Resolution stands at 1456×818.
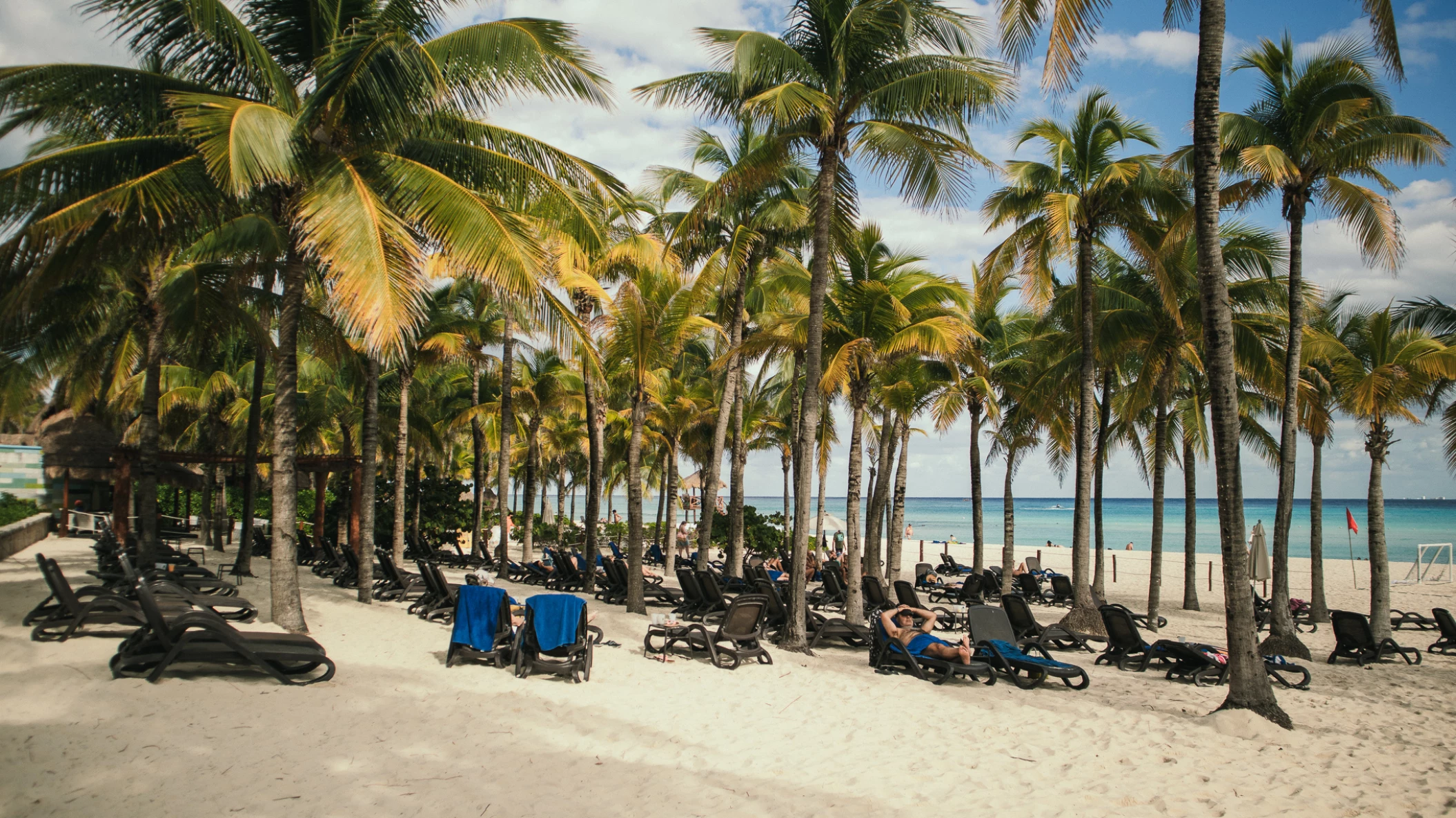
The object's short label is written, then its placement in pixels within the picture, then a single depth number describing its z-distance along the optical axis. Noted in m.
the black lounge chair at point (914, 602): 14.18
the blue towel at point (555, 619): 8.51
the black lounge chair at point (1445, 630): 12.98
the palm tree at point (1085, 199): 13.95
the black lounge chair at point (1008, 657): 9.42
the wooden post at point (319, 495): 21.14
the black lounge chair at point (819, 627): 11.64
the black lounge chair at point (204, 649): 6.52
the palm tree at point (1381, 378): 14.12
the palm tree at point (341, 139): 7.86
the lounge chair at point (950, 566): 26.64
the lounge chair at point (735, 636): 10.02
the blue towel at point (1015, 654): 9.45
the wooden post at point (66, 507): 21.97
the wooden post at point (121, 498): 15.36
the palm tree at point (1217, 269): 7.86
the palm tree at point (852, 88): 11.10
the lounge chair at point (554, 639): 8.43
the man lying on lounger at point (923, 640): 9.52
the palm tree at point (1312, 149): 11.56
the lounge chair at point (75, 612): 7.46
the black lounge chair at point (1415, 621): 15.29
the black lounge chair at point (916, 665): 9.35
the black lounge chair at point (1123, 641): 11.15
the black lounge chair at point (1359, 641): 12.20
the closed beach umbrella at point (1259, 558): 16.03
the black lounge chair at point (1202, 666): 10.12
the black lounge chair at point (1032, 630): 12.23
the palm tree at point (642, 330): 13.73
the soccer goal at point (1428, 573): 31.19
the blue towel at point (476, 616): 8.72
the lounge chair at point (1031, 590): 20.95
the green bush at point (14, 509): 18.45
